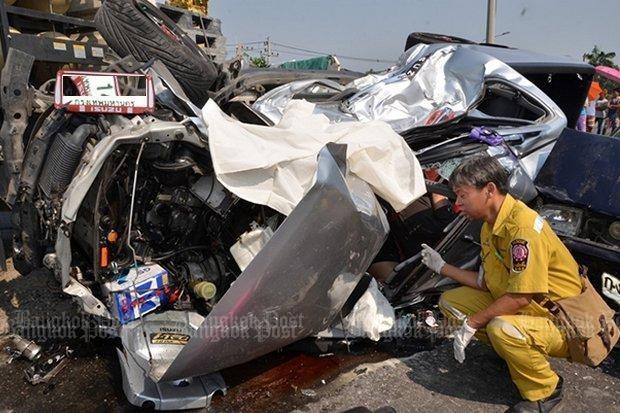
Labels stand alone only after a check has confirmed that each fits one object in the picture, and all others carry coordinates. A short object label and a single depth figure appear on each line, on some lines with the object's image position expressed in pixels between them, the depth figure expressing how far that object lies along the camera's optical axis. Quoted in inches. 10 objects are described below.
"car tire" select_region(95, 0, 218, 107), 137.1
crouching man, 90.3
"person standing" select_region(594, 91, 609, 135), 457.2
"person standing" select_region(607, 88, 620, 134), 440.2
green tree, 1854.1
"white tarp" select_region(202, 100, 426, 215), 93.7
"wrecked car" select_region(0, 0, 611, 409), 86.8
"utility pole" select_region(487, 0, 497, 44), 381.1
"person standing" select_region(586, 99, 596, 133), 366.0
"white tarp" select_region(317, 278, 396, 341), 106.7
